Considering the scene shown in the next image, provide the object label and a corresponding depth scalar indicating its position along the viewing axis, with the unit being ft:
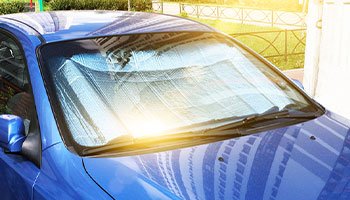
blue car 6.61
